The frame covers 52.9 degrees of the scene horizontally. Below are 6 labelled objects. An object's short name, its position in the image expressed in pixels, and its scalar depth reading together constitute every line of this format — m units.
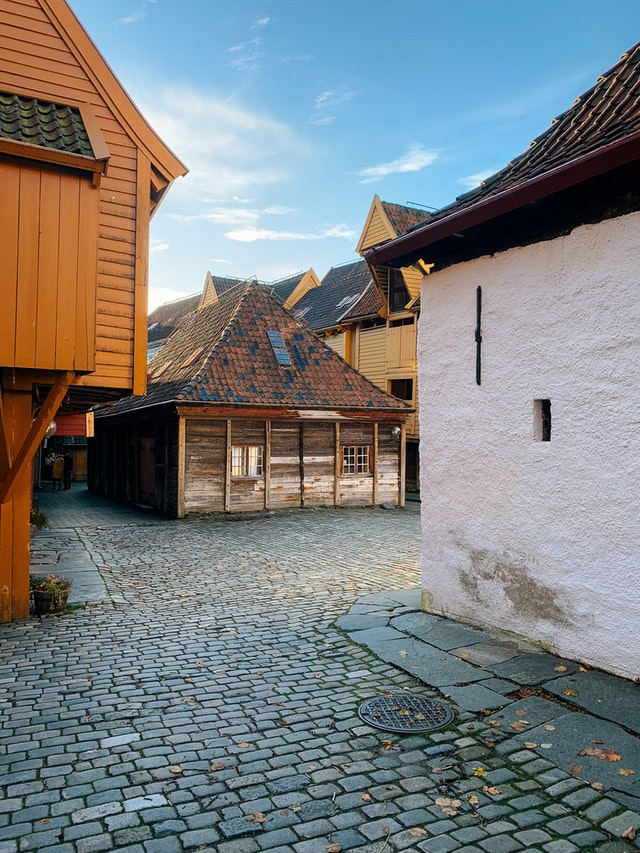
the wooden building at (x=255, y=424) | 16.62
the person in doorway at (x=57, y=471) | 28.16
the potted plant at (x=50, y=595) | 7.32
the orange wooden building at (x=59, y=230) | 6.43
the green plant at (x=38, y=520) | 14.55
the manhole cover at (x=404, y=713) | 4.50
